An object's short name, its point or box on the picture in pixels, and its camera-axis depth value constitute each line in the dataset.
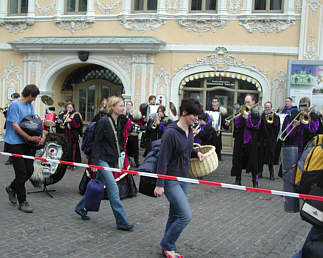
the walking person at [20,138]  5.93
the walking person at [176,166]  4.32
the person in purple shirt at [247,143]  8.30
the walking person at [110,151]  5.38
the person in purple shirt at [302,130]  9.09
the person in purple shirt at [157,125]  10.76
